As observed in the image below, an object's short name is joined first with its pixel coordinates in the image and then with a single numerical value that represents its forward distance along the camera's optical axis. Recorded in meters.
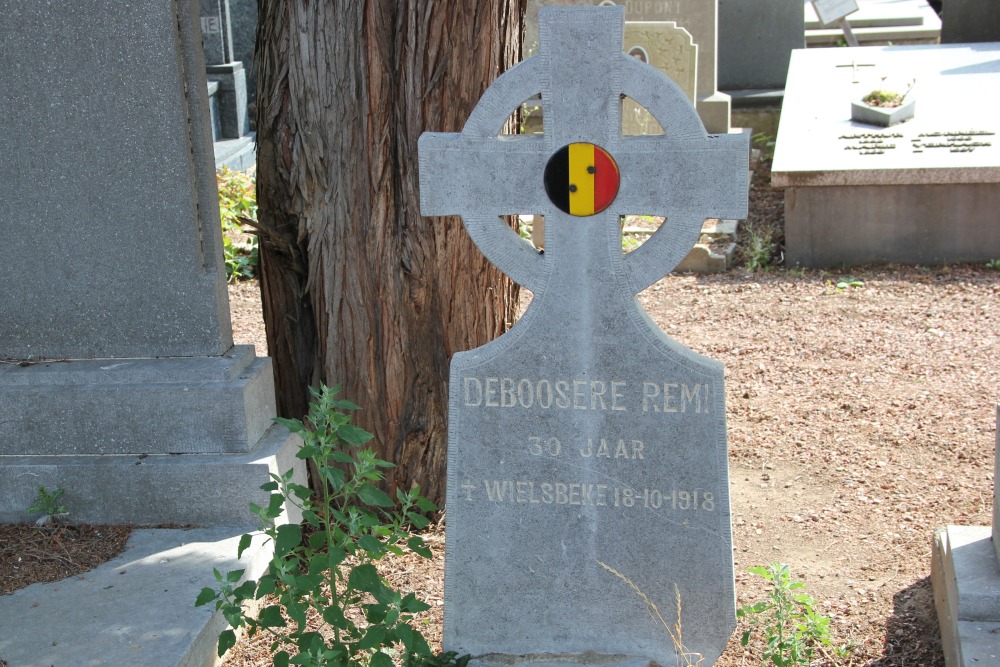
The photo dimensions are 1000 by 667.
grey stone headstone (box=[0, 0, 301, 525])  3.55
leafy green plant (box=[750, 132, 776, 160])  10.15
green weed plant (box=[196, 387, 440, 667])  2.68
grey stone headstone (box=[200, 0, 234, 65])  10.73
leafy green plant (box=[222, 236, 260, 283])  7.68
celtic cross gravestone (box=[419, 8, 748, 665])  2.86
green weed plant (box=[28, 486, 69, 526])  3.66
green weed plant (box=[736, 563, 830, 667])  3.01
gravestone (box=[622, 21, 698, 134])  8.98
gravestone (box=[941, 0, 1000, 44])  10.56
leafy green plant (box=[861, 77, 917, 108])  8.07
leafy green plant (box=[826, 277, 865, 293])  7.03
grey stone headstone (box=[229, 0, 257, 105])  12.23
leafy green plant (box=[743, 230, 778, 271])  7.66
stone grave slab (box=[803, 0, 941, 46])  13.34
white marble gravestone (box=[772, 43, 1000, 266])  7.16
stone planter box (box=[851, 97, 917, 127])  7.93
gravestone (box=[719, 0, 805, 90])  11.52
